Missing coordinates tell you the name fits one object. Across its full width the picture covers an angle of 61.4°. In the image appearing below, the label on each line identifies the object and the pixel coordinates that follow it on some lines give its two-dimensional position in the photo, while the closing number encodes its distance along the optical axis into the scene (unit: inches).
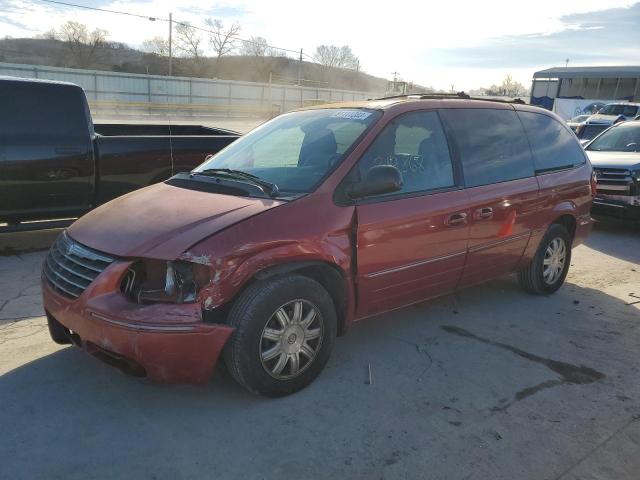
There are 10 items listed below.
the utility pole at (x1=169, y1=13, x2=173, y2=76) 1854.7
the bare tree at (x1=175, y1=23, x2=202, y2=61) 2348.7
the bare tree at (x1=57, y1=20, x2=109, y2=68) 2837.1
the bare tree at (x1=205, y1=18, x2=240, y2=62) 2490.8
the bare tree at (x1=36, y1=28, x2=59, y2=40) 2982.3
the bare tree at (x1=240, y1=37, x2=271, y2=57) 2465.2
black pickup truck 230.1
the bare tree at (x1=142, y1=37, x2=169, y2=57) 2646.2
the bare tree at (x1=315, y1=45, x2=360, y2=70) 3511.3
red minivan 113.6
